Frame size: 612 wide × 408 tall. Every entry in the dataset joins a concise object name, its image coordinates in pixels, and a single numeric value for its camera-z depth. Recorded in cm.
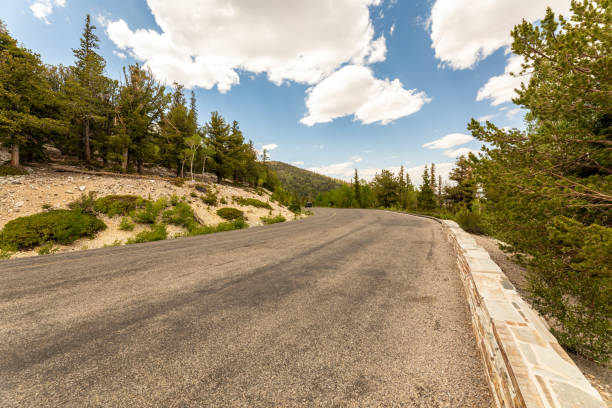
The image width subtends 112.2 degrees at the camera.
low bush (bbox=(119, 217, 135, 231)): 1135
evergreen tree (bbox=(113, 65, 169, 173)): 1972
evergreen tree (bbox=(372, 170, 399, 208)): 4906
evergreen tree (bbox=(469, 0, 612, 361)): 268
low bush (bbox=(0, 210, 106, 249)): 792
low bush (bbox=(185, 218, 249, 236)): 1276
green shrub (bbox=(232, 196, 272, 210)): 2167
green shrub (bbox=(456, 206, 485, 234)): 1259
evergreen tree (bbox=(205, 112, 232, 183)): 2752
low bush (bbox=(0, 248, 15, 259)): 719
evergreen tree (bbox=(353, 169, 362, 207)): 5675
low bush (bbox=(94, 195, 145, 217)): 1198
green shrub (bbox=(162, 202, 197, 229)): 1345
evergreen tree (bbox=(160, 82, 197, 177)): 2455
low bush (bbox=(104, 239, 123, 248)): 948
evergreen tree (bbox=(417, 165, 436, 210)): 3694
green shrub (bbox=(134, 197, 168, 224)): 1253
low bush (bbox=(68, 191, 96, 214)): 1109
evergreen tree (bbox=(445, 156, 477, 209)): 2893
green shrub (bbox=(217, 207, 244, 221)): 1709
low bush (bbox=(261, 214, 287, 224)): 1818
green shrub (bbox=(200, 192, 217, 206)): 1861
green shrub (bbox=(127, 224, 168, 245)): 1011
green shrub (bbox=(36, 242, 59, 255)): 788
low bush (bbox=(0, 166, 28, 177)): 1247
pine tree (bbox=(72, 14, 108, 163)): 1727
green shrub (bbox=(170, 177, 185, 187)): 2007
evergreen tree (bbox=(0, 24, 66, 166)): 1238
